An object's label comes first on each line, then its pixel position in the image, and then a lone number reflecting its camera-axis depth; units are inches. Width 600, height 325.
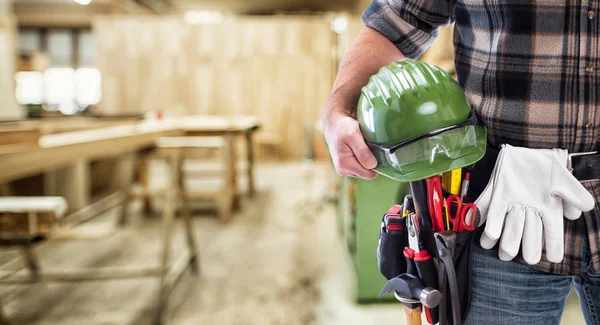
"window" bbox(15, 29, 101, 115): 510.9
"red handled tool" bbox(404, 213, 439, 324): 28.4
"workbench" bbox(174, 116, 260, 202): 178.1
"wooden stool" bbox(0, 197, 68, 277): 98.3
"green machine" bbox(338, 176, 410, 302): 103.3
